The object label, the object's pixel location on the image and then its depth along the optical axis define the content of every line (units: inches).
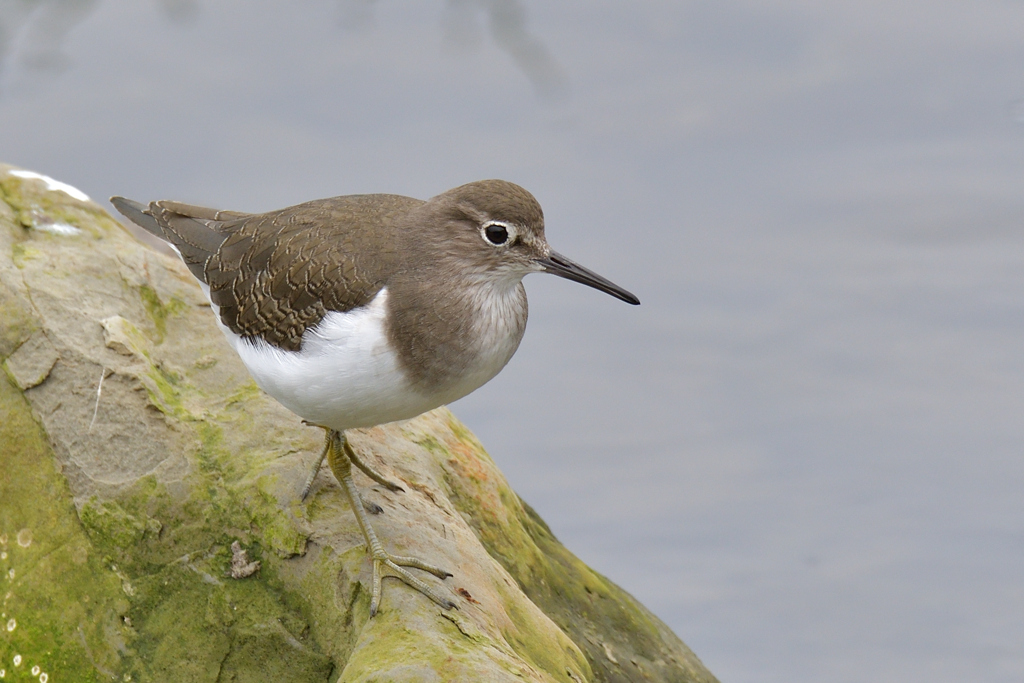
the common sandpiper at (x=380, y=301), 406.9
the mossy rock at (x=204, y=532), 412.8
